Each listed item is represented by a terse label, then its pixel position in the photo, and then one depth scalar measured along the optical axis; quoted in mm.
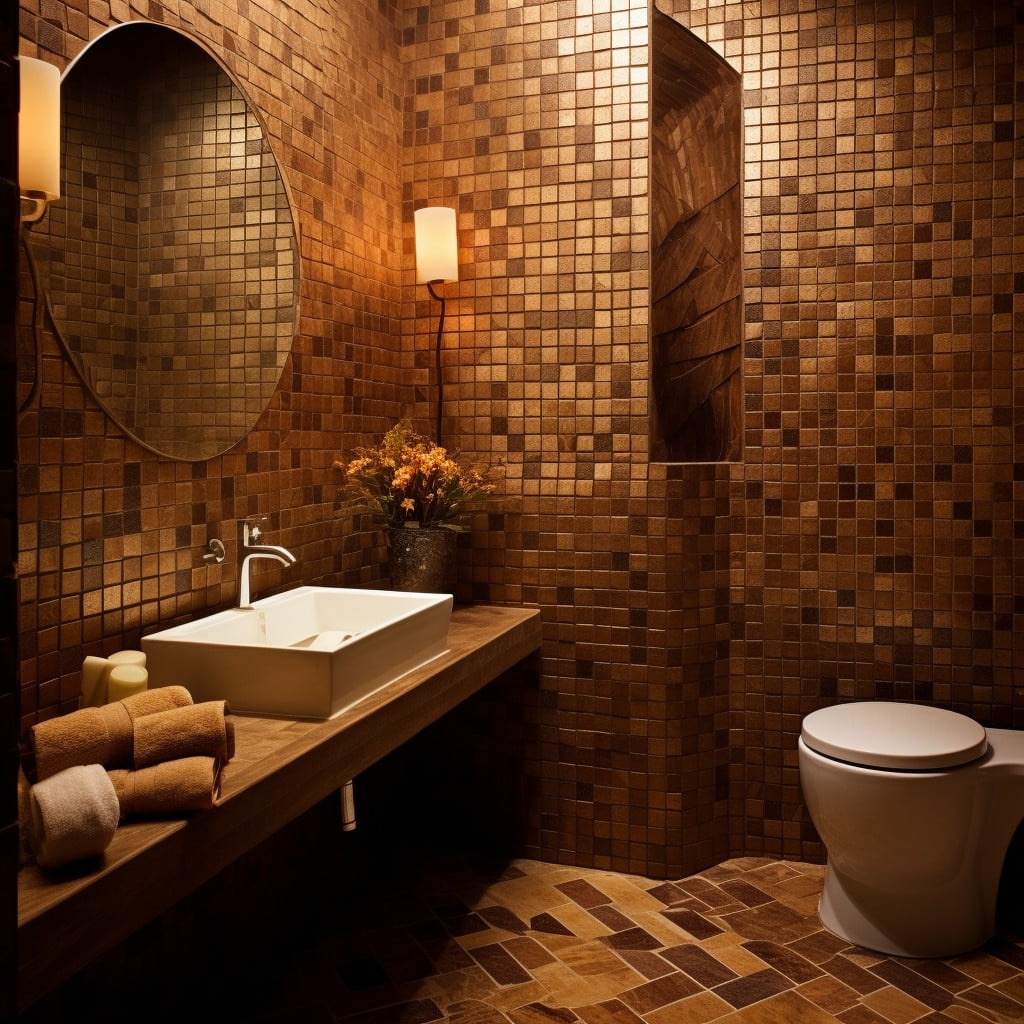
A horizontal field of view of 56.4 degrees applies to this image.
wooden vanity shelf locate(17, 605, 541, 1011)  1074
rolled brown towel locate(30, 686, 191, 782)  1300
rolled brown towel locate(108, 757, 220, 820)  1288
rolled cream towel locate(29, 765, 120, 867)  1108
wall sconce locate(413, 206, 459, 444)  2715
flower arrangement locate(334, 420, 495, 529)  2566
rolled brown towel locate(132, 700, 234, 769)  1368
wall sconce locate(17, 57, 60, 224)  1476
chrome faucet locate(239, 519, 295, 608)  2020
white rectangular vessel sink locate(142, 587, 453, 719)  1705
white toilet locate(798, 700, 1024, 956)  2246
